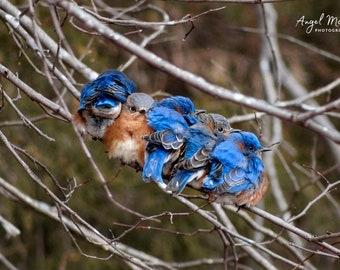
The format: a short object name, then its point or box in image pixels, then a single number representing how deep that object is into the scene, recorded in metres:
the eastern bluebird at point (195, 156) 8.20
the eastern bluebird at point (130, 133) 8.62
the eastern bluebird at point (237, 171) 8.55
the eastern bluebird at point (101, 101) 8.25
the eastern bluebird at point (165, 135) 8.16
